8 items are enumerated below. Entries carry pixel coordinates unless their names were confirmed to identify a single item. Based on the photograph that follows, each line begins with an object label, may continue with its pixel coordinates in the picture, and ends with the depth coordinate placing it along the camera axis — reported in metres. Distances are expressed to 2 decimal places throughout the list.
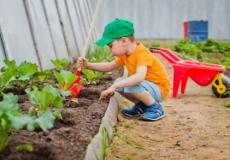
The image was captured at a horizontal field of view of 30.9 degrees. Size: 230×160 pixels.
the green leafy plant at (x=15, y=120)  1.77
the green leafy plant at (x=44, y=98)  2.63
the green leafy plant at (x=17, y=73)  3.16
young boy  3.60
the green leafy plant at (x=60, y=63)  4.68
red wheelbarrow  4.75
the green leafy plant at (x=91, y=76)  4.40
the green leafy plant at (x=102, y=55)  7.18
